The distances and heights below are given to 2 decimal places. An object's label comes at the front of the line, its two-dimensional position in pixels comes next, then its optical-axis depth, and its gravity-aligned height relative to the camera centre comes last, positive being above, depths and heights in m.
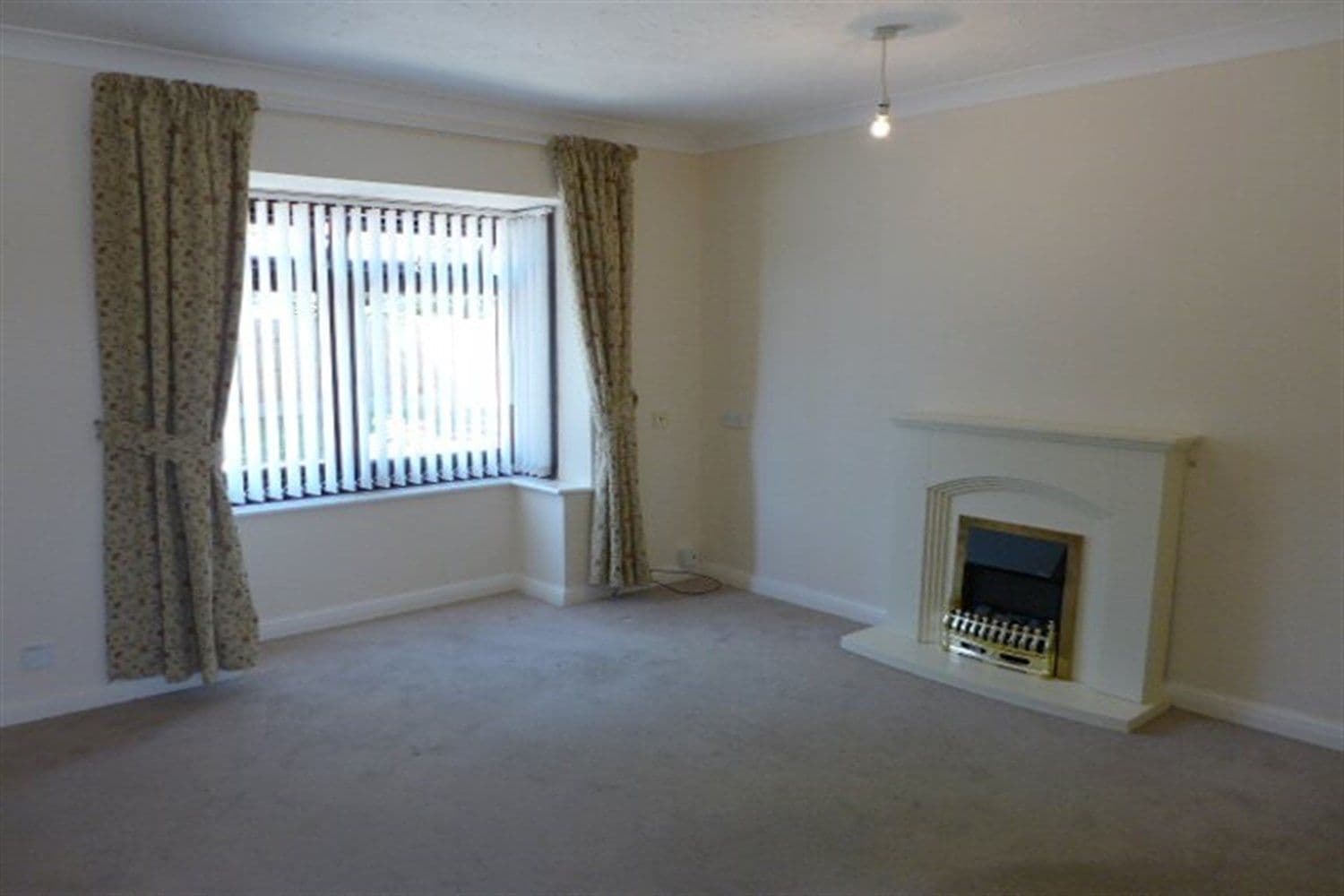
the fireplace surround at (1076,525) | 3.97 -0.76
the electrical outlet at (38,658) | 3.93 -1.30
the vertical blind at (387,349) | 4.97 -0.07
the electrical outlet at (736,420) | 5.88 -0.46
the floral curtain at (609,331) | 5.40 +0.06
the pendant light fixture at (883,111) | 3.72 +0.92
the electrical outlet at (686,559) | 6.16 -1.34
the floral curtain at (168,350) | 3.95 -0.07
